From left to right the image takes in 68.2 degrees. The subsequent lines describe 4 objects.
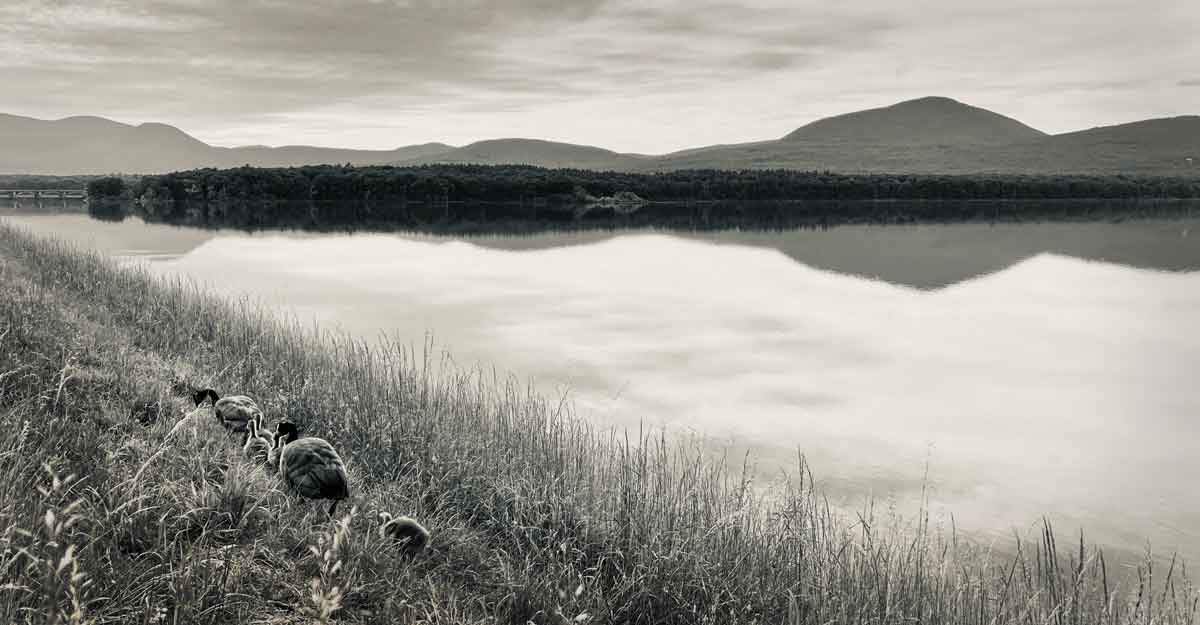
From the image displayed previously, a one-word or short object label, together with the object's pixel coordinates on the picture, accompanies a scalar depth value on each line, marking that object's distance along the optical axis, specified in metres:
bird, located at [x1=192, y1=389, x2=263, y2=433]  8.45
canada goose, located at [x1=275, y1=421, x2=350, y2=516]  6.62
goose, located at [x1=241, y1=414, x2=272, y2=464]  7.67
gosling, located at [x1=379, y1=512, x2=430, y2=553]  6.05
